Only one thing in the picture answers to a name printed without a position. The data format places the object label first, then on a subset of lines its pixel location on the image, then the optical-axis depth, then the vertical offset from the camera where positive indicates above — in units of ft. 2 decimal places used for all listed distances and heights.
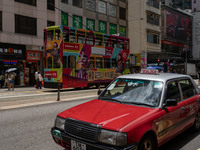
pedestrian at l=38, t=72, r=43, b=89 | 60.36 -4.15
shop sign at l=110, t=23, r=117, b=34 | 110.52 +20.17
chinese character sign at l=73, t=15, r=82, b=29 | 90.74 +18.80
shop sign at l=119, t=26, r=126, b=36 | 117.39 +20.49
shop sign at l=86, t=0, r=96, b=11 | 97.14 +29.05
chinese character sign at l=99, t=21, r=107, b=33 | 104.01 +19.92
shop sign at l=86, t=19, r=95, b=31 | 96.88 +19.97
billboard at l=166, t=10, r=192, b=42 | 166.05 +34.81
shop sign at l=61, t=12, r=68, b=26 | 86.17 +19.76
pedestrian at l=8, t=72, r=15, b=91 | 57.45 -3.78
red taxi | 9.93 -2.68
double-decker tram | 50.01 +2.52
